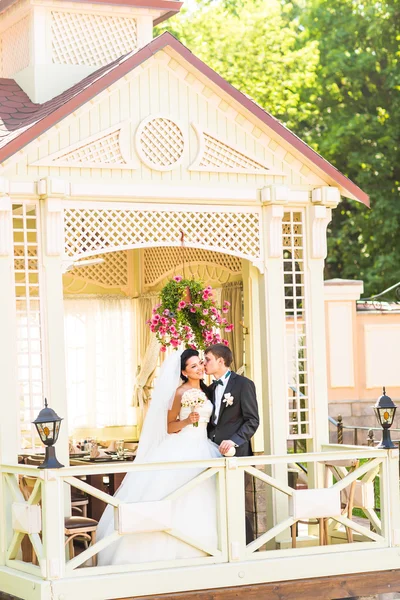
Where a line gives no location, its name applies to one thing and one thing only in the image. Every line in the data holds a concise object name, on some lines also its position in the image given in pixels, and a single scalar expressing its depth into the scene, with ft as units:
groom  47.34
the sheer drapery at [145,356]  66.25
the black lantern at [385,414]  46.79
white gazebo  43.82
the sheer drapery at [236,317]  58.90
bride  44.07
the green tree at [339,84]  133.88
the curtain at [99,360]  71.15
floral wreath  51.01
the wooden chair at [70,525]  45.13
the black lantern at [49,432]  41.37
